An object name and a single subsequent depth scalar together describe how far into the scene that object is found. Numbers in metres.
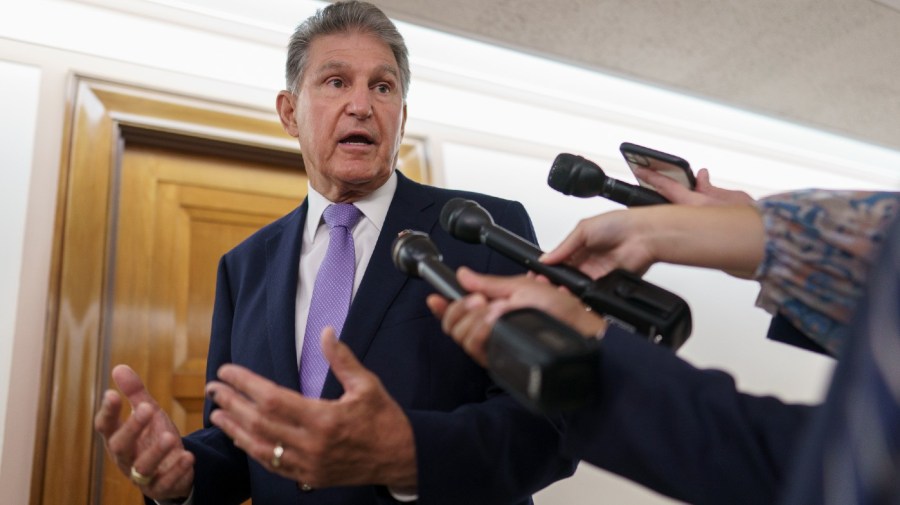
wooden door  1.96
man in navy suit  0.83
